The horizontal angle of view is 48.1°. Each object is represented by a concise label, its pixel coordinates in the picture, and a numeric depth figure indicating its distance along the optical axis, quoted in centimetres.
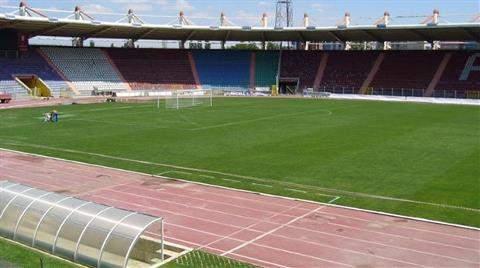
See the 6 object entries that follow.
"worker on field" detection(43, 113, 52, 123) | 3809
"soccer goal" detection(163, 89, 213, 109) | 5213
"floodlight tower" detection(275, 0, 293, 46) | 10839
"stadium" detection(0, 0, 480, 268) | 1260
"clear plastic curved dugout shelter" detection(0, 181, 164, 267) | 1138
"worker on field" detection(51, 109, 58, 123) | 3772
